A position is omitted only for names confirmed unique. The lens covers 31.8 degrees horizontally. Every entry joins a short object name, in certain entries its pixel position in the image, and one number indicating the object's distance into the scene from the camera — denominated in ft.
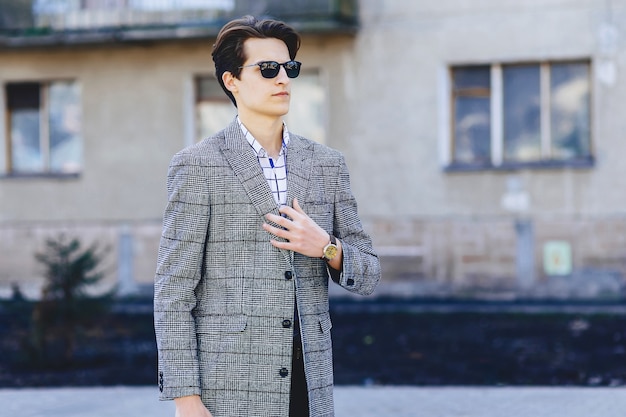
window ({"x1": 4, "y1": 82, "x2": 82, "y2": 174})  61.11
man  10.50
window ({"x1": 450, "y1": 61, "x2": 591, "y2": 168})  53.67
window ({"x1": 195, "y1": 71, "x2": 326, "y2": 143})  57.21
